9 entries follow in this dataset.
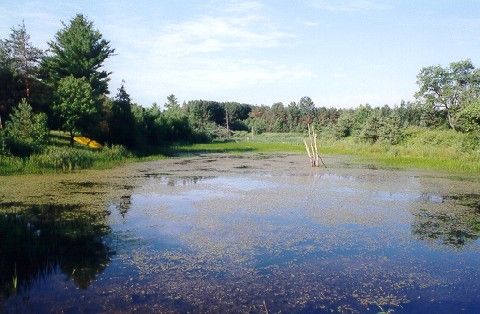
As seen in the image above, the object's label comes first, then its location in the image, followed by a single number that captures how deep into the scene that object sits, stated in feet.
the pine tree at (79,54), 88.94
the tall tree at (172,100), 223.51
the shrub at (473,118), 75.77
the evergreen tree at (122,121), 85.81
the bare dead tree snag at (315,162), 70.55
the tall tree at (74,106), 69.21
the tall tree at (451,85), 126.31
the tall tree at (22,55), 70.38
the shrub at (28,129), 54.90
